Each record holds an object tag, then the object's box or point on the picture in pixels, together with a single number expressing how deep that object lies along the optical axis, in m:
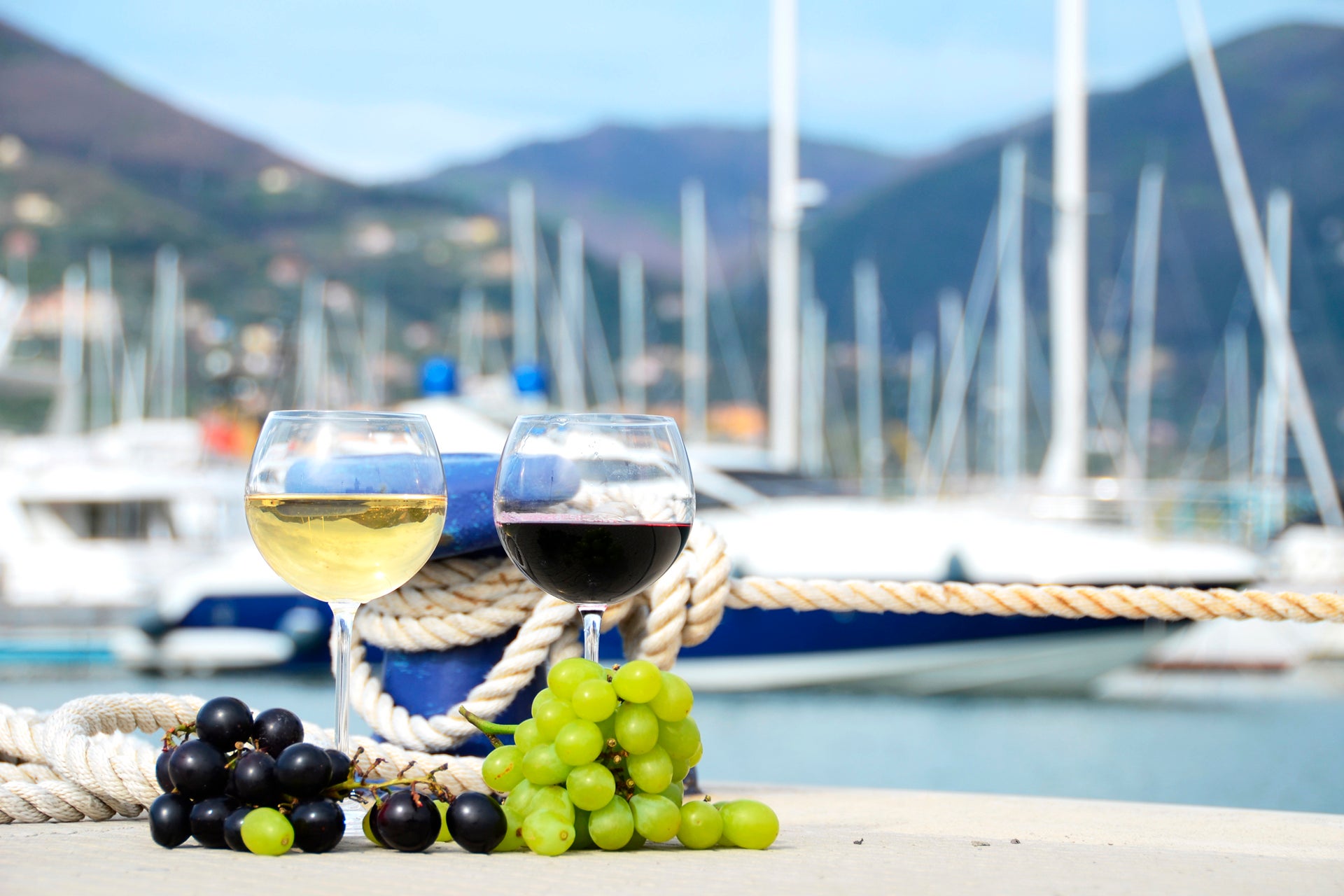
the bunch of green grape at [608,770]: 1.50
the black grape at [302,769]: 1.50
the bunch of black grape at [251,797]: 1.50
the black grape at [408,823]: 1.50
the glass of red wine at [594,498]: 1.57
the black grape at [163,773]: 1.53
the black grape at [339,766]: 1.52
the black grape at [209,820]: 1.50
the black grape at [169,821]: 1.51
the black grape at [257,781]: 1.50
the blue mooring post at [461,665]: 1.77
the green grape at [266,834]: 1.49
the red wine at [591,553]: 1.57
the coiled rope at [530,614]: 1.71
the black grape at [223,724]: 1.54
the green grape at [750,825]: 1.53
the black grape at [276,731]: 1.55
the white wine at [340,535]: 1.57
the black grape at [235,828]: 1.50
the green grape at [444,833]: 1.54
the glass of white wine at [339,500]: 1.57
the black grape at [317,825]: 1.50
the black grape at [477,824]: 1.50
